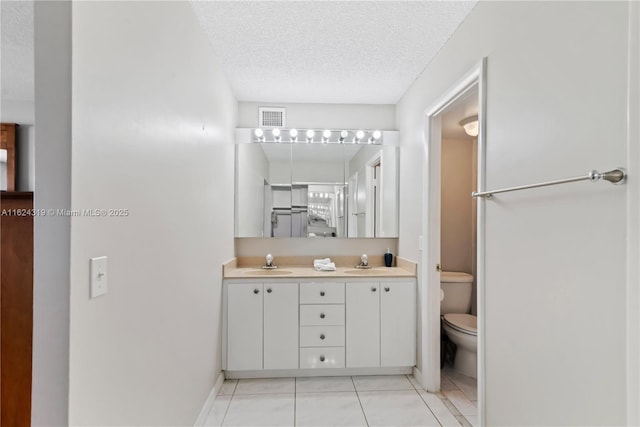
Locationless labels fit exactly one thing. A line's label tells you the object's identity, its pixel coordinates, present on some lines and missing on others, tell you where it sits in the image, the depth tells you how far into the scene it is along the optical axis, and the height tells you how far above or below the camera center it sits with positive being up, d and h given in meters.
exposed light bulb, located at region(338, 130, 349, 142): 3.11 +0.74
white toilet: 2.53 -0.88
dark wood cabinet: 0.91 -0.28
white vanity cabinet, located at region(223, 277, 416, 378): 2.52 -0.87
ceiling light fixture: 2.87 +0.79
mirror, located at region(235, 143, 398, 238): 3.07 +0.23
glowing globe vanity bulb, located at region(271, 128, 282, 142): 3.08 +0.74
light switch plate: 0.92 -0.18
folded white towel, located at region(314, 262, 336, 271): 2.82 -0.46
